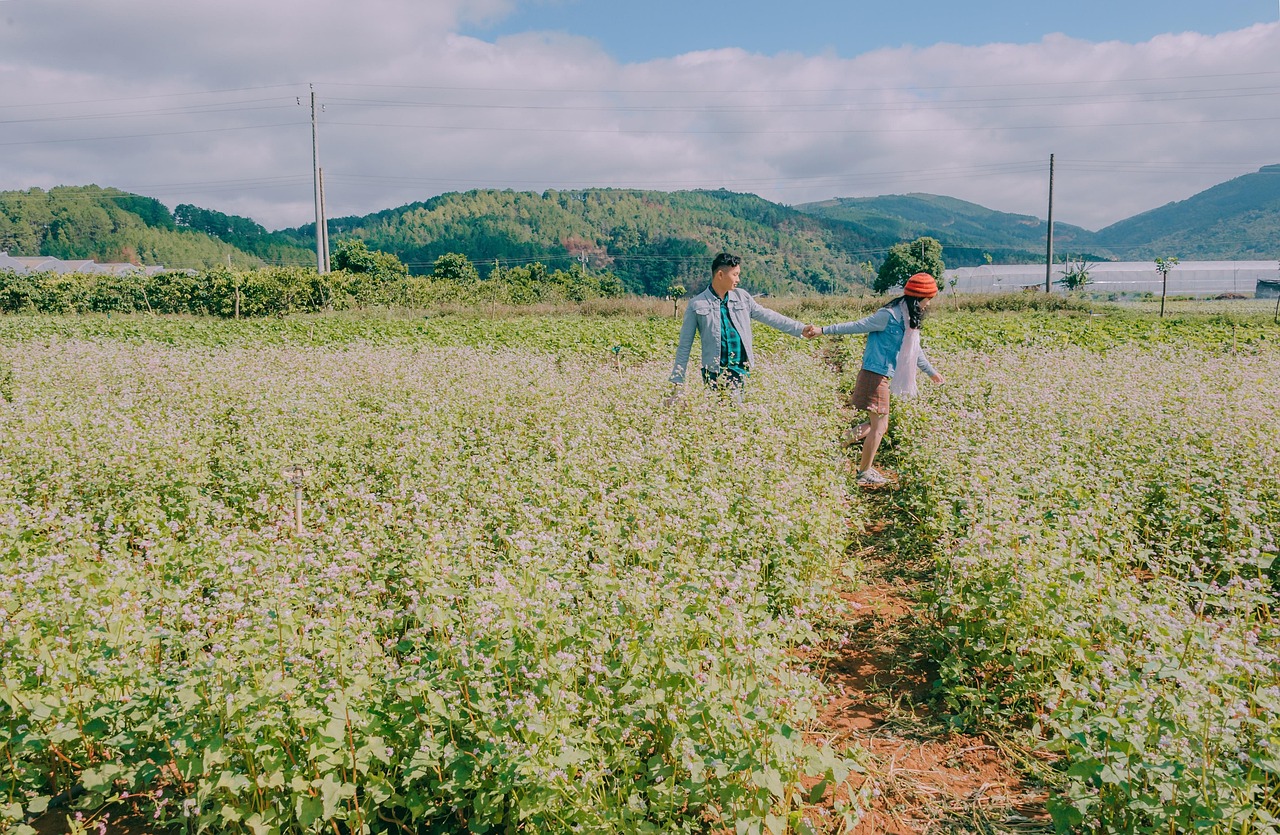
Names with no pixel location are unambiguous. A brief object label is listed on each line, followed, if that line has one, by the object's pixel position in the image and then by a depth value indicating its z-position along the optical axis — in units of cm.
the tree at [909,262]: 7550
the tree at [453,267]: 7256
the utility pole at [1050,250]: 4714
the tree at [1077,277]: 5747
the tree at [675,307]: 3120
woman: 793
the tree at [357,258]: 6969
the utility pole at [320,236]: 4406
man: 827
